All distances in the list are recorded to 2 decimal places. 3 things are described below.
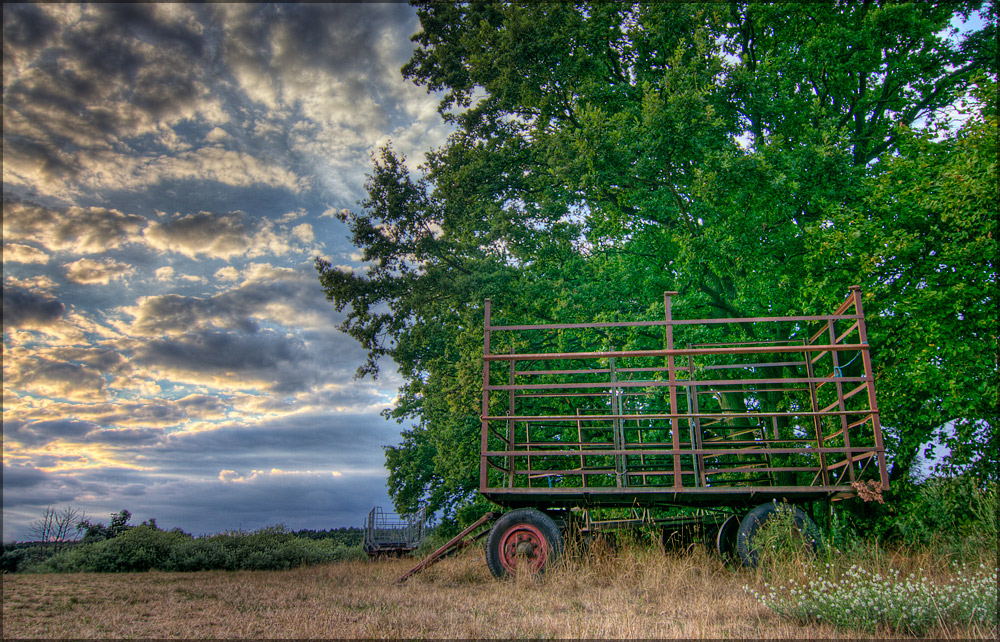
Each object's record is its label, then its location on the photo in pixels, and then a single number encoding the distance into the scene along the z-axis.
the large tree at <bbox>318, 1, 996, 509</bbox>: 13.88
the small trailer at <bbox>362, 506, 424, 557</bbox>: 23.95
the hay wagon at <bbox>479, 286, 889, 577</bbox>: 9.65
